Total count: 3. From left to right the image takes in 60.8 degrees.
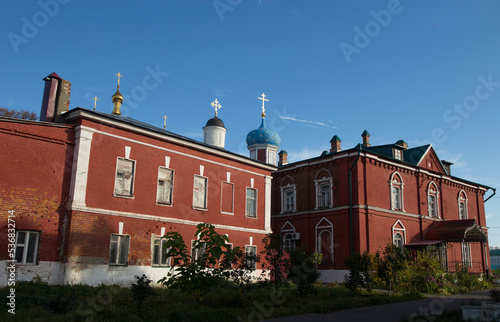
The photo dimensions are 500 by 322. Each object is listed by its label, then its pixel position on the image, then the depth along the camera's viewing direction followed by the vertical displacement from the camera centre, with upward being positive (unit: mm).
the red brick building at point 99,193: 13930 +2177
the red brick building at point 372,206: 24031 +3143
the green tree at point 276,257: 12469 -51
